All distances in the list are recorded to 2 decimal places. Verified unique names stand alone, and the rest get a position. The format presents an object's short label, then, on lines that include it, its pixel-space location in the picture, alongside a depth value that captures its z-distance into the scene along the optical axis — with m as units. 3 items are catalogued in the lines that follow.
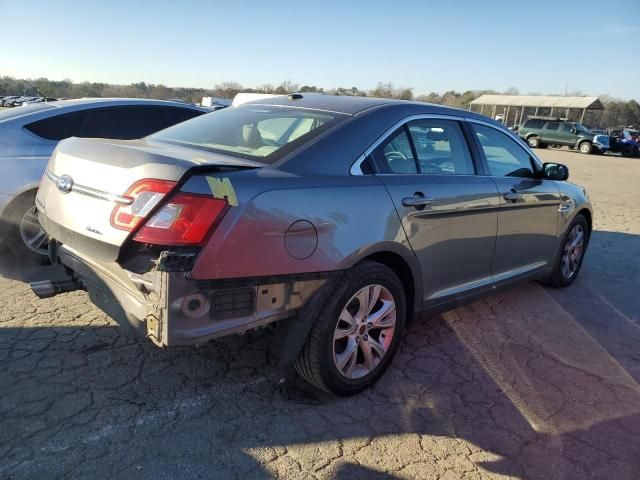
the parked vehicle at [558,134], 28.41
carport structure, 42.19
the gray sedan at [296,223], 2.24
